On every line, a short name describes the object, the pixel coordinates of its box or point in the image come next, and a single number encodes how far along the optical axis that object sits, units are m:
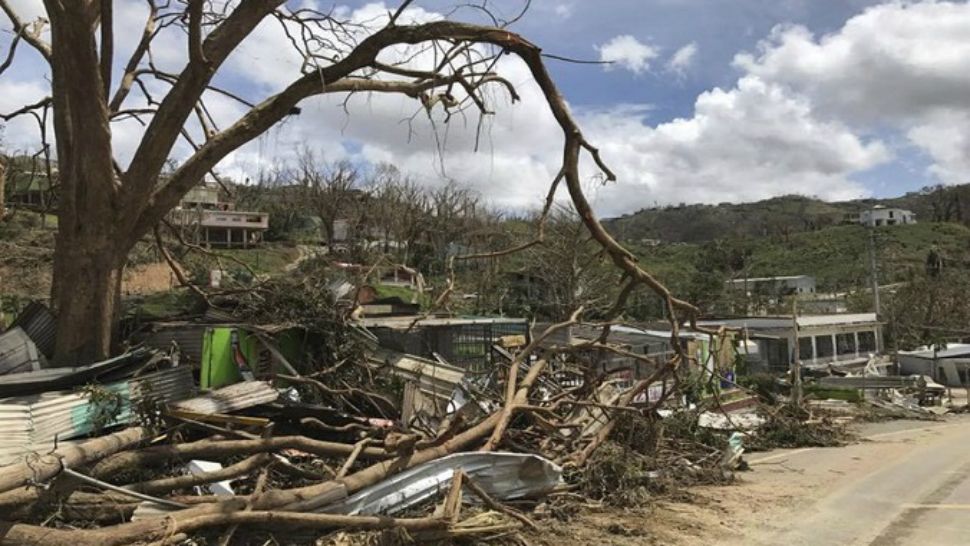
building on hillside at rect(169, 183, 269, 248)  53.32
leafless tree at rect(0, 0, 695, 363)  7.24
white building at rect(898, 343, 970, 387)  35.41
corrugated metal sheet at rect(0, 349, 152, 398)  6.49
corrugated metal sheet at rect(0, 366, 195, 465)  5.93
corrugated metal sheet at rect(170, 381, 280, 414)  7.00
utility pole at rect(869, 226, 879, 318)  43.46
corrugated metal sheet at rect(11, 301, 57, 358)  7.92
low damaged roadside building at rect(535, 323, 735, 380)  16.52
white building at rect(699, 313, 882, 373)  33.16
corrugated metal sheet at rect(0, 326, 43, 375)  7.38
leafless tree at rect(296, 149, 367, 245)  48.00
